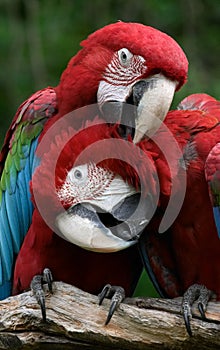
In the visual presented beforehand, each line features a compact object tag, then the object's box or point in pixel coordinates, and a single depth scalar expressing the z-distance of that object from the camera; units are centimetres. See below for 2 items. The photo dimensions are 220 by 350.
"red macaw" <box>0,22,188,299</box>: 495
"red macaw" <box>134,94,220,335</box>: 507
